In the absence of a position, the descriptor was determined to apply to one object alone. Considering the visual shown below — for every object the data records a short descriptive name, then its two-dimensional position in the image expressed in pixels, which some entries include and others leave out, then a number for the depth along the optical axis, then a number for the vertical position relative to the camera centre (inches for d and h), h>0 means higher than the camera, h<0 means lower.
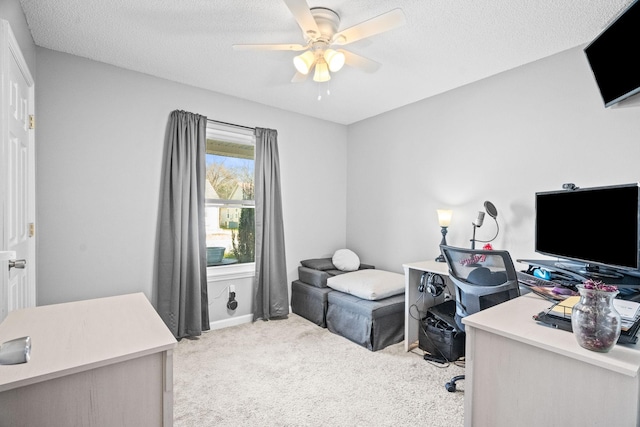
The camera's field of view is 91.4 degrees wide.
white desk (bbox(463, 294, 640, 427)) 42.1 -25.2
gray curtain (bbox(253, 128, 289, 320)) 139.5 -11.1
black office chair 74.6 -17.1
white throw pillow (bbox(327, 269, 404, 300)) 118.5 -29.2
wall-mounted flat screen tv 53.1 +29.4
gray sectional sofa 113.2 -36.4
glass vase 42.6 -15.1
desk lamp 119.0 -3.5
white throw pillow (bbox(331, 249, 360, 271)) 149.8 -24.3
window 135.2 +6.4
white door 60.2 +7.8
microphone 108.3 -2.7
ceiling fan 67.1 +41.8
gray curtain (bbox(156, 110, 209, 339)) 115.1 -7.8
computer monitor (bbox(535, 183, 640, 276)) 60.6 -3.4
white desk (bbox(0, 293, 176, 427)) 36.3 -20.8
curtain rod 129.6 +37.0
